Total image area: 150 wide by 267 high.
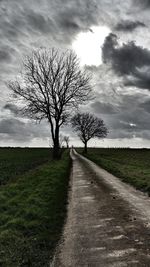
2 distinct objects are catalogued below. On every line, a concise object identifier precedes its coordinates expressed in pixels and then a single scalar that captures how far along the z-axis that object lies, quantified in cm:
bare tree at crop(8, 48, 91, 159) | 3950
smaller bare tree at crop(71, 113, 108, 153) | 7969
